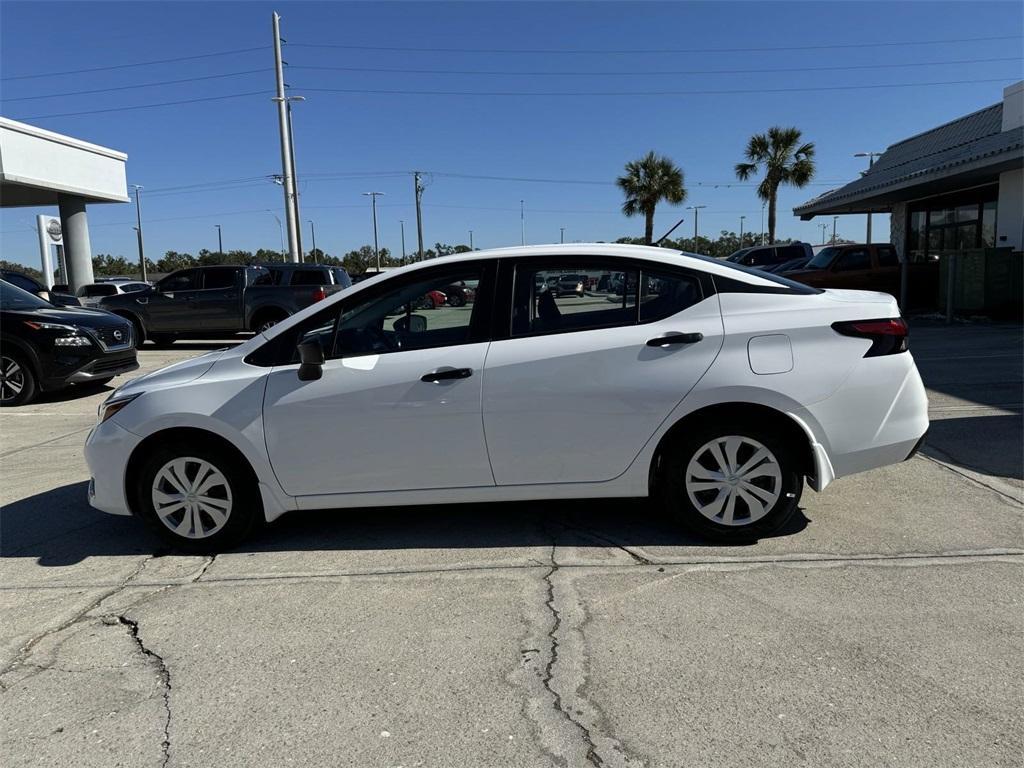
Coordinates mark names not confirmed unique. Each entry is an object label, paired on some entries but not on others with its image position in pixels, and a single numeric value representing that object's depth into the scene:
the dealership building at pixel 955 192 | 15.88
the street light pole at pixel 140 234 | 65.25
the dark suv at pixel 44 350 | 9.24
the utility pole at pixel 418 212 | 59.81
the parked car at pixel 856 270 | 18.45
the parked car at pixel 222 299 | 14.98
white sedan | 4.00
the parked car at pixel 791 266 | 20.30
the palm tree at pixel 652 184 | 43.62
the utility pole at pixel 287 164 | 26.89
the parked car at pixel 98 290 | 19.40
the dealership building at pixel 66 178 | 18.20
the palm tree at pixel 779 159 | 38.94
